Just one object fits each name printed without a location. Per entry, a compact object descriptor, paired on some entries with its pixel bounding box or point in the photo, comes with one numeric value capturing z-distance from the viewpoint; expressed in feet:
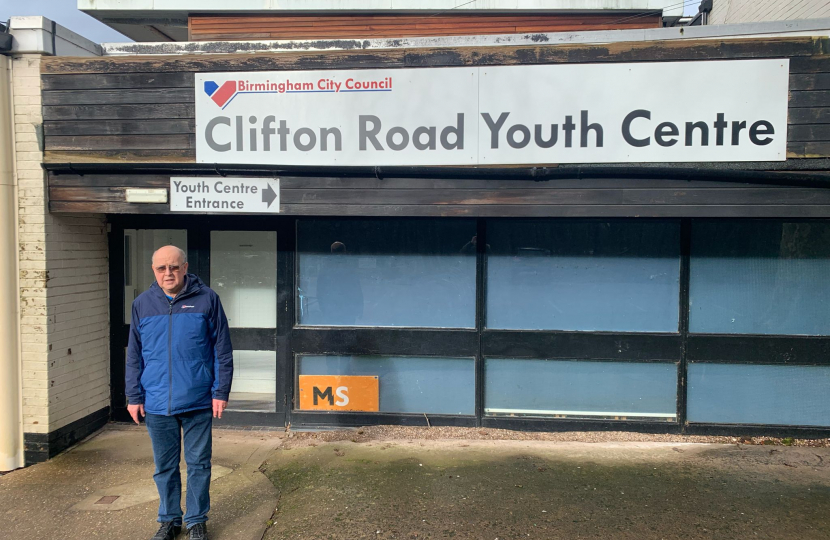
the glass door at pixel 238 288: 18.26
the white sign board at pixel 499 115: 14.49
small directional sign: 15.97
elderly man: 11.28
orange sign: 17.89
